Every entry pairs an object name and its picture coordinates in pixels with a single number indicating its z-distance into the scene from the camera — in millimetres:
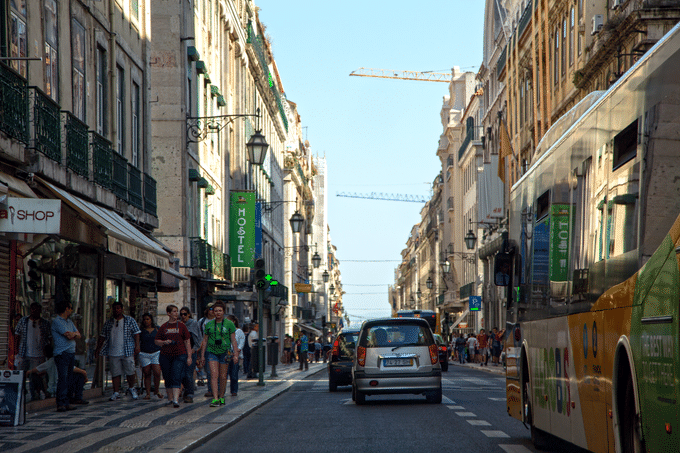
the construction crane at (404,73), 169625
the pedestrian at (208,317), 21162
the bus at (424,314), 61281
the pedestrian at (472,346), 57938
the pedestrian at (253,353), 34769
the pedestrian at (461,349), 60219
